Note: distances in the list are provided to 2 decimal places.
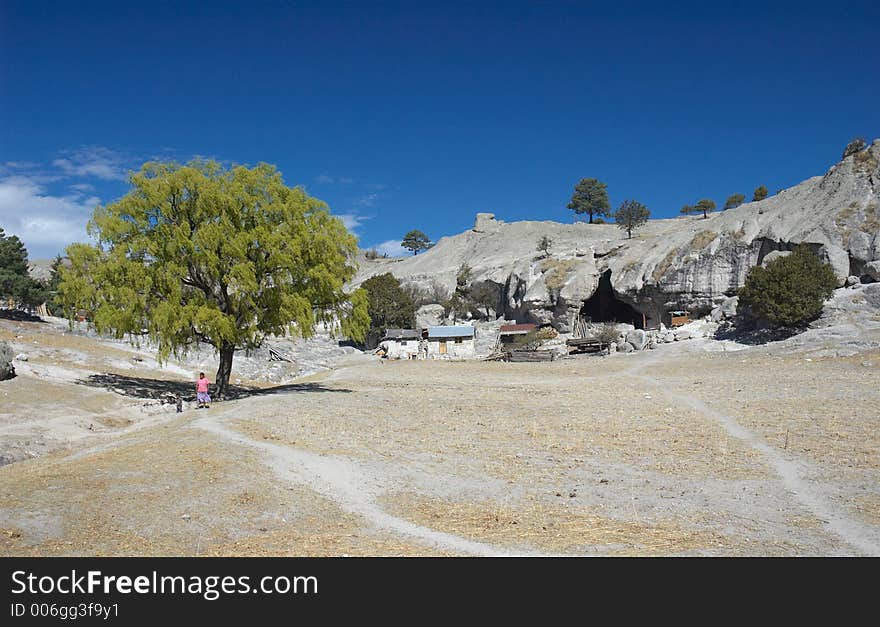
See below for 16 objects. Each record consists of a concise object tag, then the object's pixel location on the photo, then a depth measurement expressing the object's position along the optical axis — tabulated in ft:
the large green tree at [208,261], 85.51
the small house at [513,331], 229.86
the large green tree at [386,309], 257.69
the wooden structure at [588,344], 197.16
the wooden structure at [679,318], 205.36
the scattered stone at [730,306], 189.75
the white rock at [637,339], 190.98
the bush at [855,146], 203.00
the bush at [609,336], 195.42
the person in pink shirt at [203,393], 79.87
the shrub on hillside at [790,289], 155.53
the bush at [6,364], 85.61
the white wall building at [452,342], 230.27
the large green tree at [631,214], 360.07
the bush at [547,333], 221.97
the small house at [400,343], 227.20
